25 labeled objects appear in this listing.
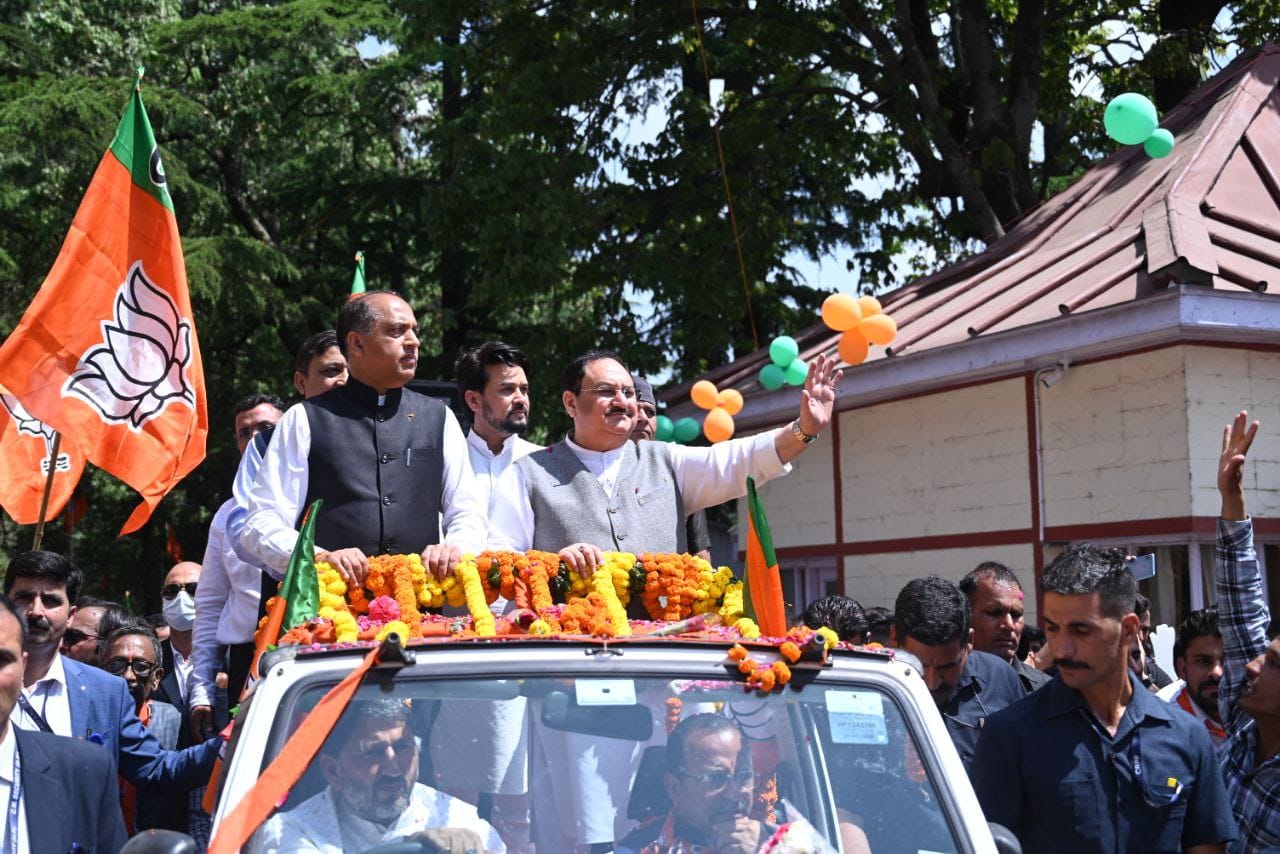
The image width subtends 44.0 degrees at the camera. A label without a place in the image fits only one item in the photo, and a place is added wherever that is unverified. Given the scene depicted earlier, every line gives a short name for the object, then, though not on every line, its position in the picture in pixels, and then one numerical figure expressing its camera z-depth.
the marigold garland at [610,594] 4.40
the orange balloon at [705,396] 12.64
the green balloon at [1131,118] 10.90
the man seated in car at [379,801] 3.42
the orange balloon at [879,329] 10.86
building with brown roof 10.58
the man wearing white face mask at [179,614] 8.54
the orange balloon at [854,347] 11.11
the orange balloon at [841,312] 10.84
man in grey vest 5.32
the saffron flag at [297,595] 4.06
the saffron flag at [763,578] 4.22
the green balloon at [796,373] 12.19
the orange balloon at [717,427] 12.11
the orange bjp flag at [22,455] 9.95
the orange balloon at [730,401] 12.68
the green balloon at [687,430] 13.64
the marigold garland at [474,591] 4.21
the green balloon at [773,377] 12.79
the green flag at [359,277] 10.37
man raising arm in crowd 4.66
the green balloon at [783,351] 12.34
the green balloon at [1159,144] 11.56
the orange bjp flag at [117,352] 7.79
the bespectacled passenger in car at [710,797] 3.54
